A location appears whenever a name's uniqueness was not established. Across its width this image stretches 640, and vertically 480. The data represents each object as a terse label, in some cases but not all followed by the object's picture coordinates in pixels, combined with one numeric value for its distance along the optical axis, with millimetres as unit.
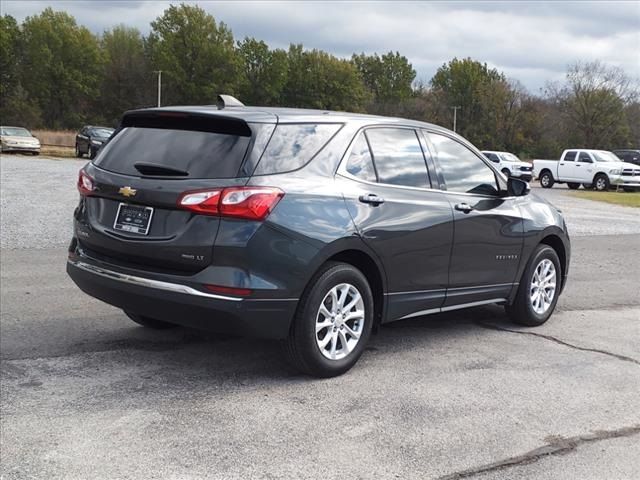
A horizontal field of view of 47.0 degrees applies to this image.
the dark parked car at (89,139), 41562
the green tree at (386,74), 122375
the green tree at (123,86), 94375
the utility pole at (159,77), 81625
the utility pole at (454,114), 99625
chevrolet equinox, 4480
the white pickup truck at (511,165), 40938
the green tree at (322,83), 105188
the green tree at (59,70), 88000
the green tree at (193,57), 92188
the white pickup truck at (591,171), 33594
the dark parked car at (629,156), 40625
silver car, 39625
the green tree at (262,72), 101188
